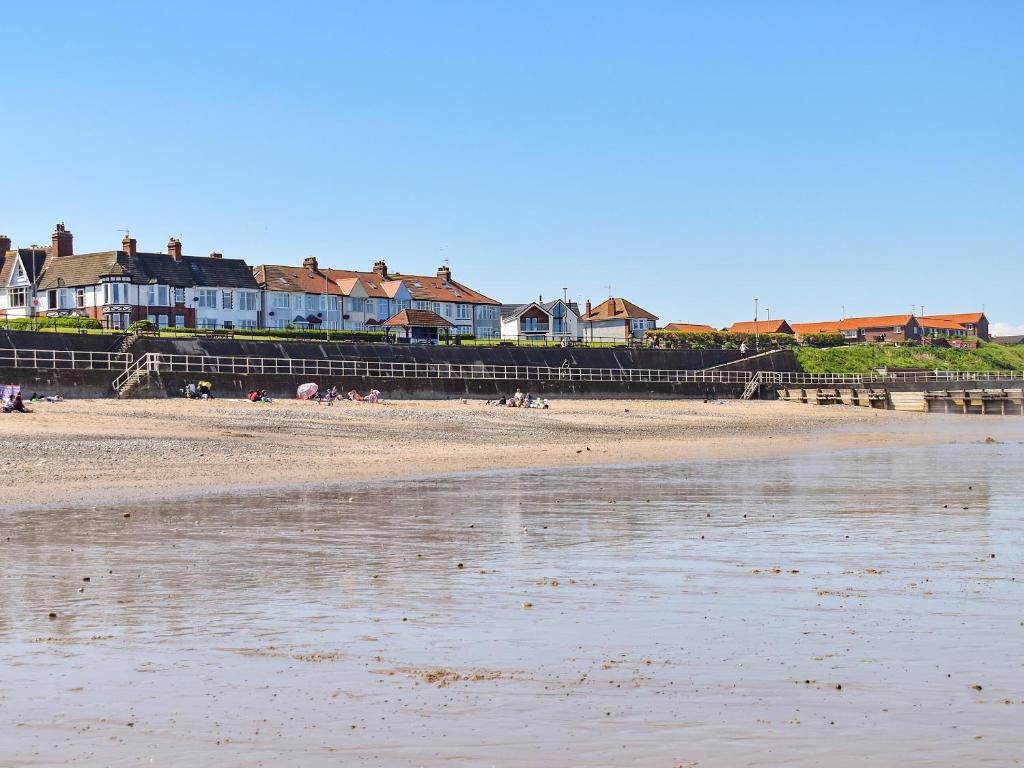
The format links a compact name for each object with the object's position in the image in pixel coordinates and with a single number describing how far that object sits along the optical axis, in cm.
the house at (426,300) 11369
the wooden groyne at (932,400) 7697
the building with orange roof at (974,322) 18725
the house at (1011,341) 19219
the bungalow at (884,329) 16875
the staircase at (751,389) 8044
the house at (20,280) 9512
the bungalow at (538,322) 12600
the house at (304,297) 10438
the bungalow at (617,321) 14100
